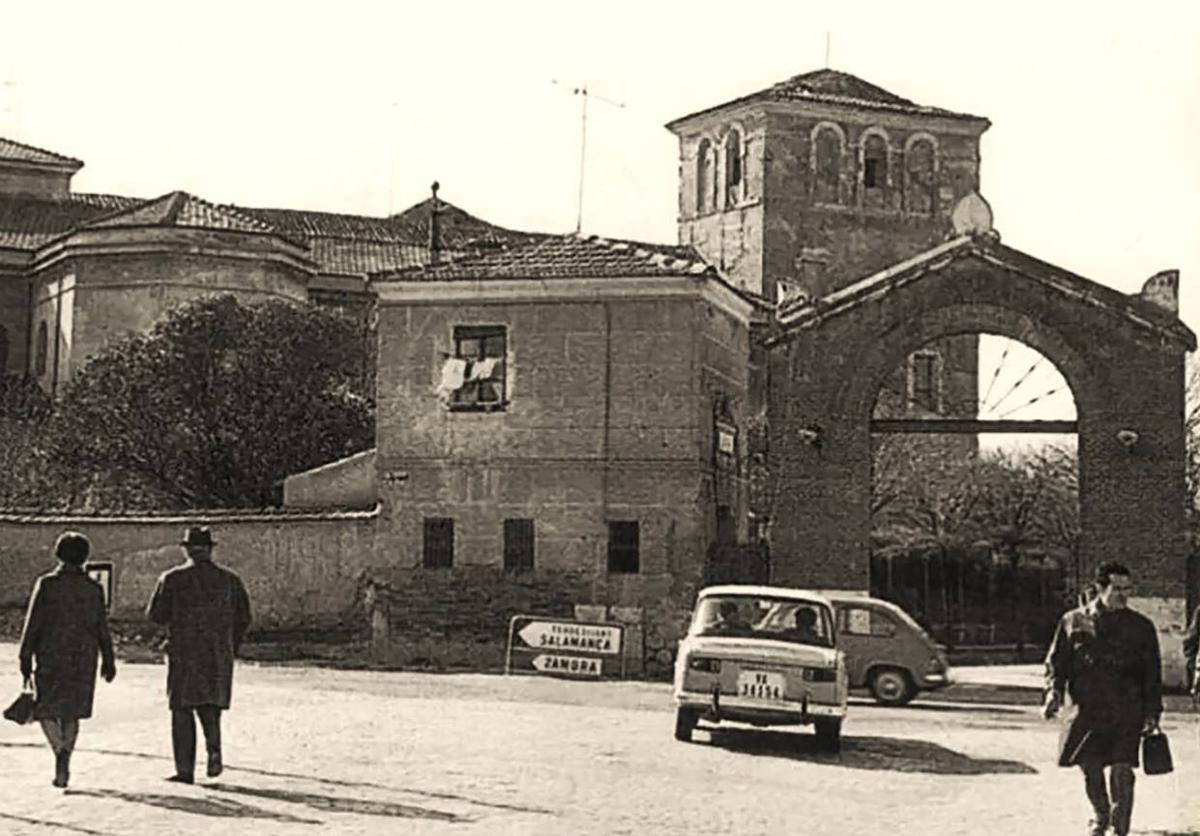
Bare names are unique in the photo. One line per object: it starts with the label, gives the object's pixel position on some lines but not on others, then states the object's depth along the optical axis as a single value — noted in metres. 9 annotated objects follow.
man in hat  14.18
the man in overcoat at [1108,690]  12.49
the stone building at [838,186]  70.12
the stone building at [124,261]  53.28
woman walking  13.83
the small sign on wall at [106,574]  32.62
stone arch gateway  32.25
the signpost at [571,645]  28.86
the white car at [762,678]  18.97
